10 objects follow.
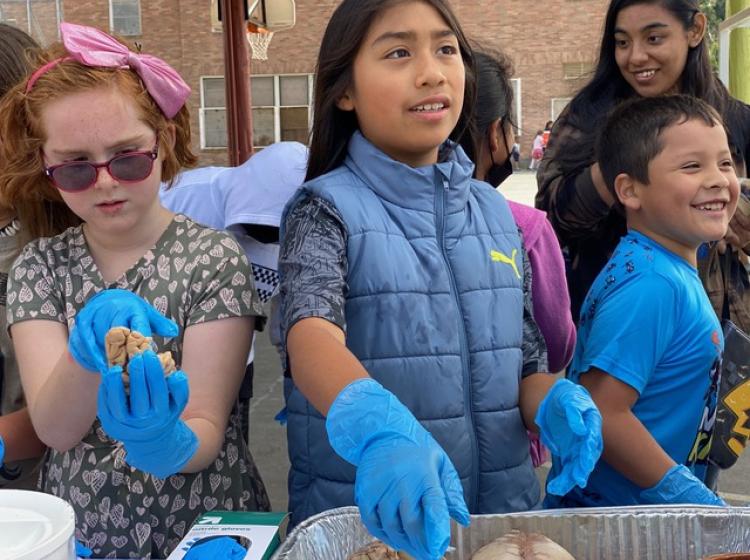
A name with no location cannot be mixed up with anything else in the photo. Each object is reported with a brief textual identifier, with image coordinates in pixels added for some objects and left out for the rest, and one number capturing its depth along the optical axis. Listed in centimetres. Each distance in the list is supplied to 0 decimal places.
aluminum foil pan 107
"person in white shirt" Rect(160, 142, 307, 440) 208
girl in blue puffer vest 121
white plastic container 72
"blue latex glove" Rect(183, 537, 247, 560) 94
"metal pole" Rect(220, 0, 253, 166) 778
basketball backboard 962
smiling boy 130
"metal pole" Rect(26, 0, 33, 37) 985
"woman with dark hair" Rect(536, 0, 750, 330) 192
